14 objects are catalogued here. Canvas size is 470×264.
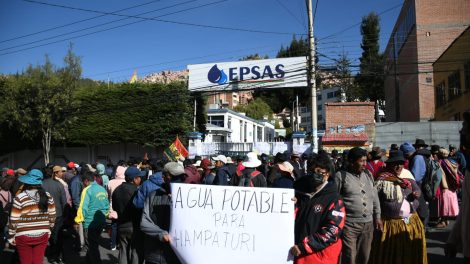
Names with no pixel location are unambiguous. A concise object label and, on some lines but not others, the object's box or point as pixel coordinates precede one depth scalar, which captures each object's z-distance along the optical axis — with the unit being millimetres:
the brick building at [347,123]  19469
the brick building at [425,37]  32938
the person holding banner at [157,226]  4281
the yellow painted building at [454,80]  23250
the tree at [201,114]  31562
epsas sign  25627
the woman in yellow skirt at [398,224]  5062
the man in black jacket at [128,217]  5449
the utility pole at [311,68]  16016
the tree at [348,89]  52669
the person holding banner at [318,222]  3631
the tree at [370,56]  57500
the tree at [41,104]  25078
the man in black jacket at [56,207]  7301
